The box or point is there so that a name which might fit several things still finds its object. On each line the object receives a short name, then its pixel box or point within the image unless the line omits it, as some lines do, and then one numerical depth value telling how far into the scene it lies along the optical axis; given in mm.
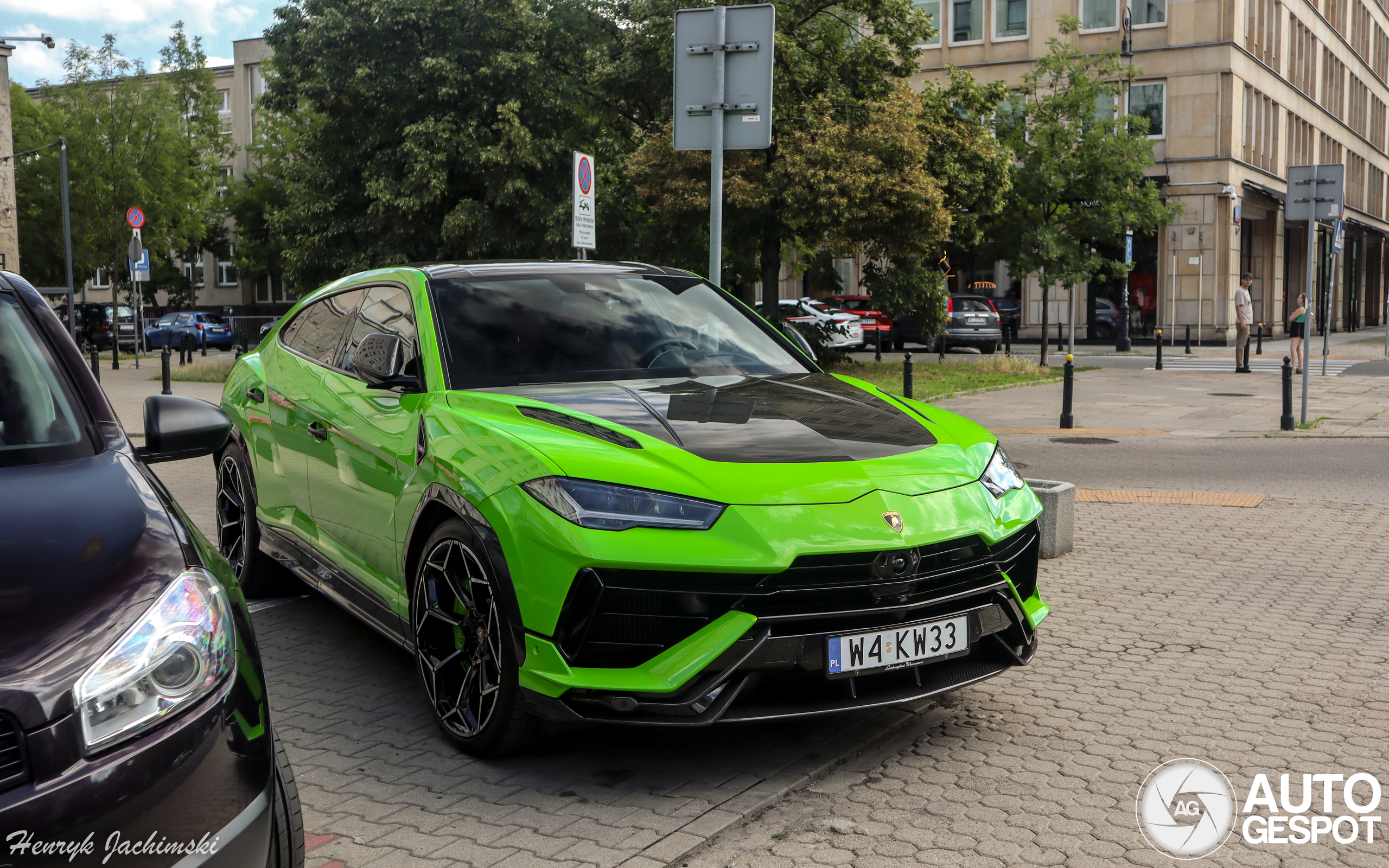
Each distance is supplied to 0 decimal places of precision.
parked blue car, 45344
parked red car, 34969
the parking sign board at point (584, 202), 11172
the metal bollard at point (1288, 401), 14320
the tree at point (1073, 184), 27016
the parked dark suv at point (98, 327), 43094
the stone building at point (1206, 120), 41531
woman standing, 22734
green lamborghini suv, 3570
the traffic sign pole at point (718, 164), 8609
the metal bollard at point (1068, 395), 14914
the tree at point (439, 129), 29266
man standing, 25984
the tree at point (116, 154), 40094
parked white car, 29609
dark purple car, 2010
